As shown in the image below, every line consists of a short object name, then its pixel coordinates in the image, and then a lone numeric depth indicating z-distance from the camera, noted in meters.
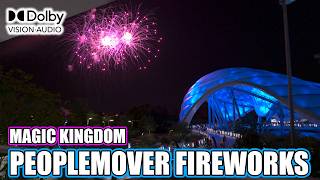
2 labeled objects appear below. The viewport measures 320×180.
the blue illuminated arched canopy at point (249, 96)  42.12
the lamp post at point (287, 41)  17.13
